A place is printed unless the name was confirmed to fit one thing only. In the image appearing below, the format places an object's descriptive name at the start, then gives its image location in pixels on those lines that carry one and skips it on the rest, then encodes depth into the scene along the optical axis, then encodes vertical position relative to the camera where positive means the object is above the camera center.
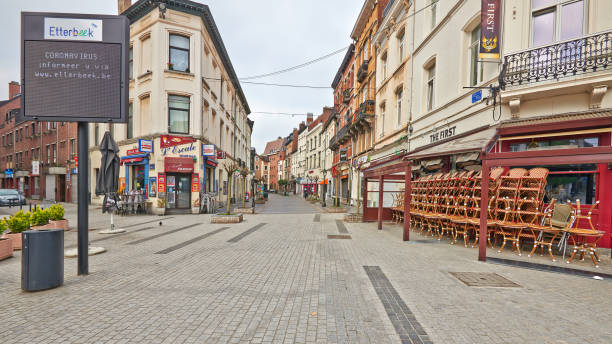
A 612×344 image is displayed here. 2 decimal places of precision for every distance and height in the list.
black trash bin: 4.14 -1.40
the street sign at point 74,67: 4.73 +1.84
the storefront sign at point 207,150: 17.34 +1.33
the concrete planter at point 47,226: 7.93 -1.77
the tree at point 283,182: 65.75 -2.49
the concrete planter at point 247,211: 17.72 -2.57
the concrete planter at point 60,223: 9.10 -1.87
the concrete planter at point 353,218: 13.52 -2.25
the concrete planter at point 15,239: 6.83 -1.77
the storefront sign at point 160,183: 16.06 -0.74
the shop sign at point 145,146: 15.66 +1.41
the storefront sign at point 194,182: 16.80 -0.69
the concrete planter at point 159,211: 15.86 -2.36
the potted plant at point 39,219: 7.78 -1.43
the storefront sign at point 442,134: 9.99 +1.54
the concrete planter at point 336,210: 18.86 -2.60
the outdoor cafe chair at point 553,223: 6.23 -1.12
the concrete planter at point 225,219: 12.82 -2.25
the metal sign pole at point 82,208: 4.91 -0.69
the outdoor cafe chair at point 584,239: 5.85 -1.55
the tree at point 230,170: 14.11 +0.04
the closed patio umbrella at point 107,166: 7.66 +0.11
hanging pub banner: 7.57 +4.05
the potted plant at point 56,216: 8.88 -1.52
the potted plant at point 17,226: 6.72 -1.42
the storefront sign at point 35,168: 17.48 +0.07
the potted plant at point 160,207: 15.88 -2.14
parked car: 18.68 -1.99
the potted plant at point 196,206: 16.73 -2.17
